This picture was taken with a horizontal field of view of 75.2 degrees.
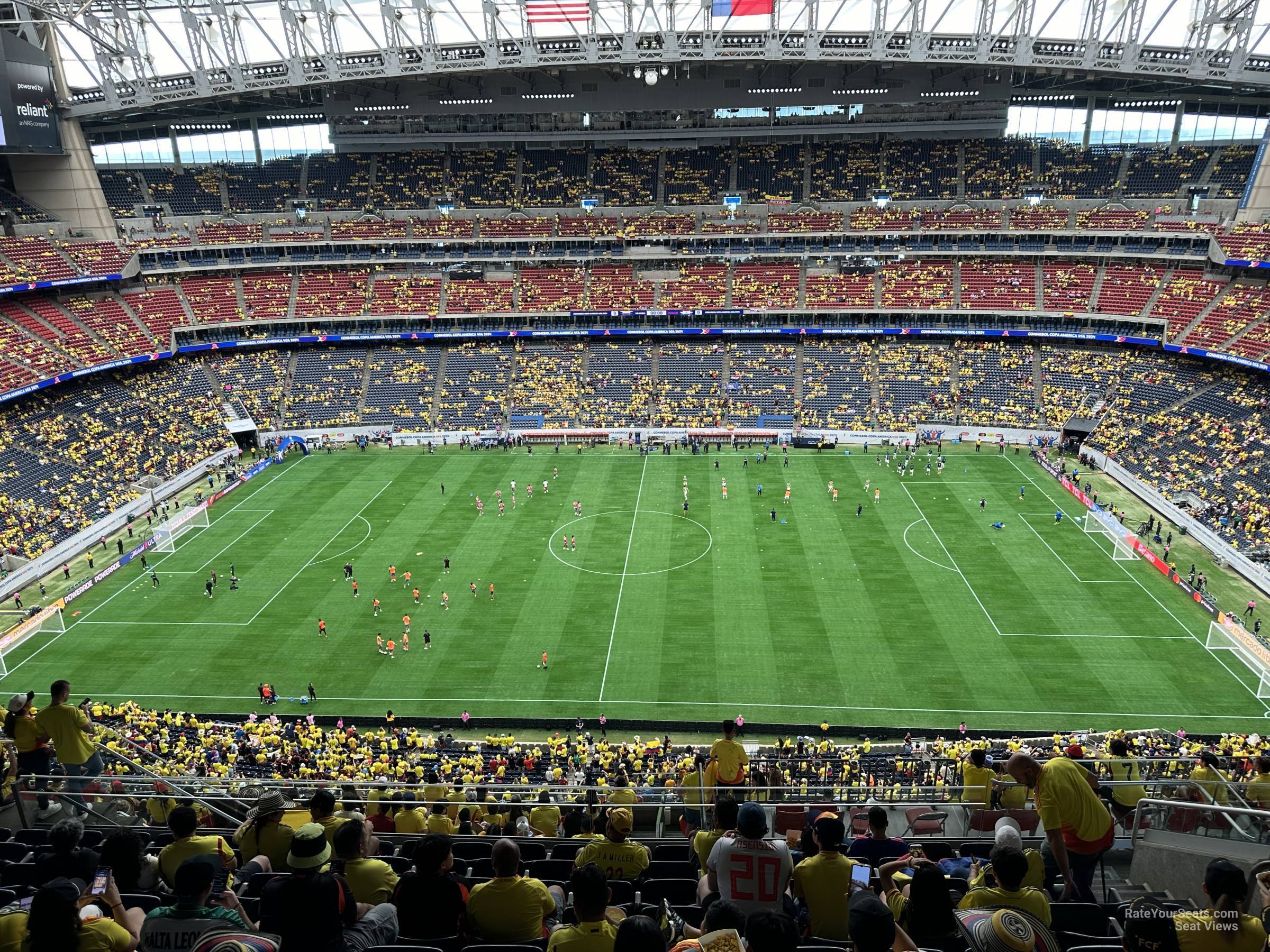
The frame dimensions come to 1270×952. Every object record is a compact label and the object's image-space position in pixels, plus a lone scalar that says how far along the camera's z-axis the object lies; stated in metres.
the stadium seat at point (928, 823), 13.72
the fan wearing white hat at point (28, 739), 12.86
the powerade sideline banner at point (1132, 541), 39.75
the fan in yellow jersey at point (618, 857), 9.40
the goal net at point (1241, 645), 33.16
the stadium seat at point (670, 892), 9.10
